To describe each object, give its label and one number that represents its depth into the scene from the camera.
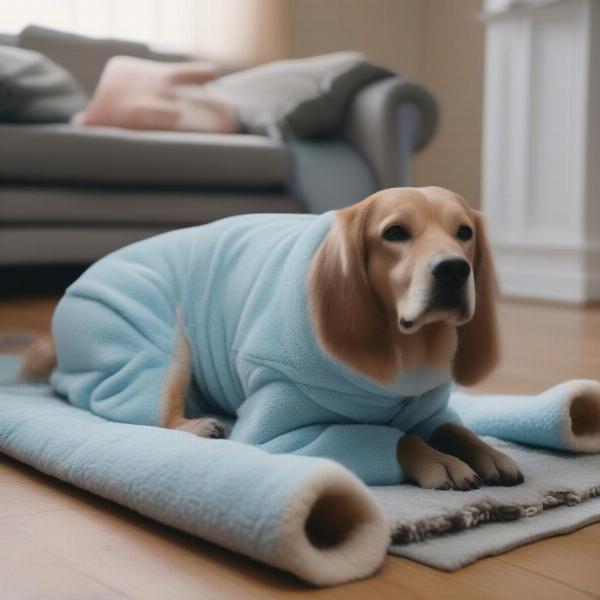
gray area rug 0.95
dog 1.17
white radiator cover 3.66
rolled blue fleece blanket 0.88
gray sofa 3.24
